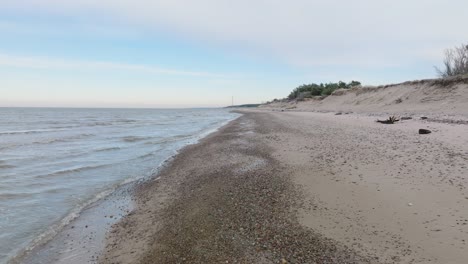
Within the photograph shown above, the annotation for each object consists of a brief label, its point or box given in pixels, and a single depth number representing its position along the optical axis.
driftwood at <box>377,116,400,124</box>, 18.03
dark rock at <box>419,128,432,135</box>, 12.31
